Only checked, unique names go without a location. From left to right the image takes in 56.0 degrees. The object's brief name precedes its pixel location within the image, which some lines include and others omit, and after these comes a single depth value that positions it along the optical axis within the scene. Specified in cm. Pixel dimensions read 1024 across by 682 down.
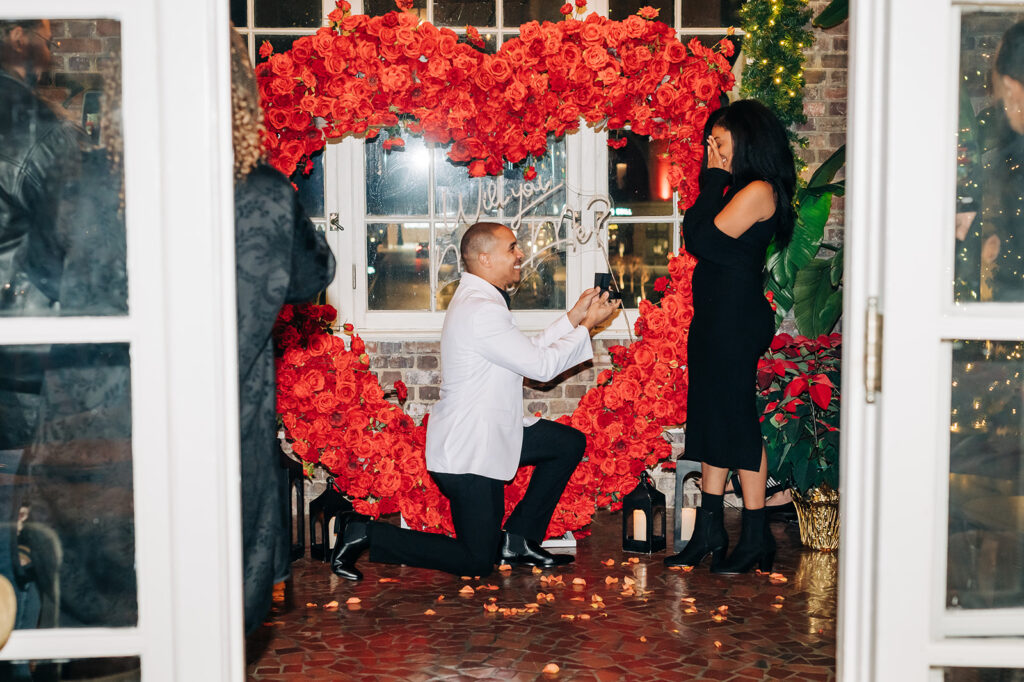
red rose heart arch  372
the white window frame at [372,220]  484
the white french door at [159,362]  143
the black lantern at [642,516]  402
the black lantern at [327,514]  397
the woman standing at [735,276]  349
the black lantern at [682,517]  402
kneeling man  355
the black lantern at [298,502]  397
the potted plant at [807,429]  396
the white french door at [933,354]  146
